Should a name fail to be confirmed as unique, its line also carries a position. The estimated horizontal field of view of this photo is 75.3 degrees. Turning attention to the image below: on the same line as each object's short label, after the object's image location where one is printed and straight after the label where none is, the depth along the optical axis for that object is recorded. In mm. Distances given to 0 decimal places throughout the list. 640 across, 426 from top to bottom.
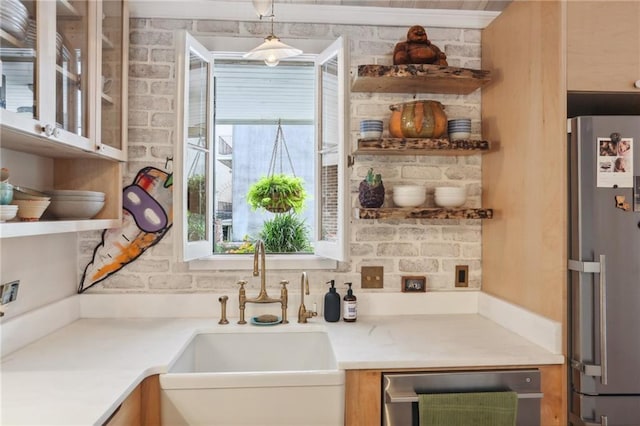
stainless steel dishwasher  1497
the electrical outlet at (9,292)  1532
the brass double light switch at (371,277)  2156
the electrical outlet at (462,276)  2189
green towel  1458
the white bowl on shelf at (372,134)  1984
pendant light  1664
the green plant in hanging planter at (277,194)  3043
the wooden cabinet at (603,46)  1573
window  1991
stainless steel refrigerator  1486
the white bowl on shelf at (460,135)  2000
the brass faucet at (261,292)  1992
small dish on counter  1969
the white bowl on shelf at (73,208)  1615
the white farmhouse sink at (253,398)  1453
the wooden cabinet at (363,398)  1515
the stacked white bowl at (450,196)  2021
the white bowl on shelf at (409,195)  2018
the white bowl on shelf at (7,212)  1218
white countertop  1172
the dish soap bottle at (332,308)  2000
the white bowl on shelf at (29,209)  1354
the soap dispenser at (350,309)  2002
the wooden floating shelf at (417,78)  1913
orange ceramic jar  1981
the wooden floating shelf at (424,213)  1962
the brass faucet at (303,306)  1949
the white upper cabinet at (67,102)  1263
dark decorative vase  2006
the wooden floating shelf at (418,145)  1945
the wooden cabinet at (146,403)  1361
